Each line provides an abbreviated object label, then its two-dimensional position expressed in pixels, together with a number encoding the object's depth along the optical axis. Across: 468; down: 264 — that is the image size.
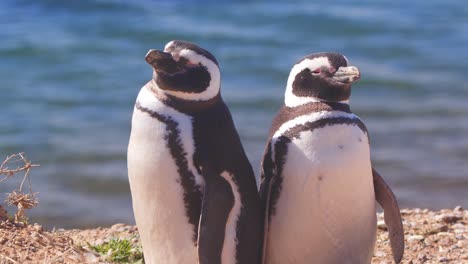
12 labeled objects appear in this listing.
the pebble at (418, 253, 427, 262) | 9.98
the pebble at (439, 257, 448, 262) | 9.91
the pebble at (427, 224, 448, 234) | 10.76
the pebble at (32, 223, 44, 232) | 9.10
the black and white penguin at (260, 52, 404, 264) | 8.05
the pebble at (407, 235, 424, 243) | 10.51
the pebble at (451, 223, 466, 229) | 10.97
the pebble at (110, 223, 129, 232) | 11.66
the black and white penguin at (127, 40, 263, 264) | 7.68
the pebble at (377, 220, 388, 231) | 10.87
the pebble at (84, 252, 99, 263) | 8.88
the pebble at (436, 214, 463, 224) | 11.20
